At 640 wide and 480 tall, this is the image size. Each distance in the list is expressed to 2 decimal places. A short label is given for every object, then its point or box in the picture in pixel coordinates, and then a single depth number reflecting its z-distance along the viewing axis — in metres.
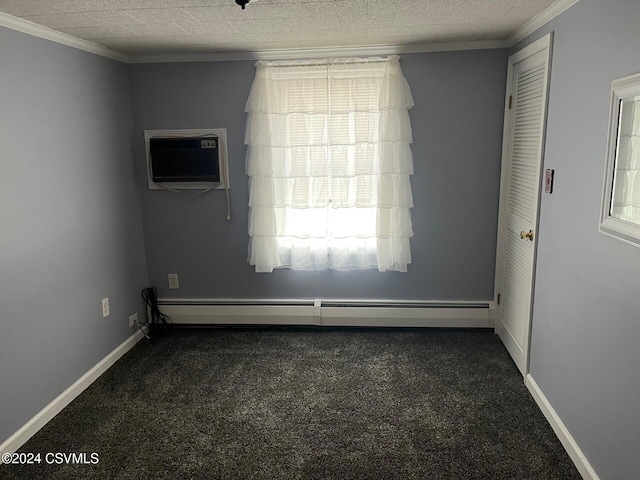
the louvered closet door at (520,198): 2.59
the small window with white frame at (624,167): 1.60
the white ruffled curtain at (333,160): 3.21
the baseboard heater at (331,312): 3.49
